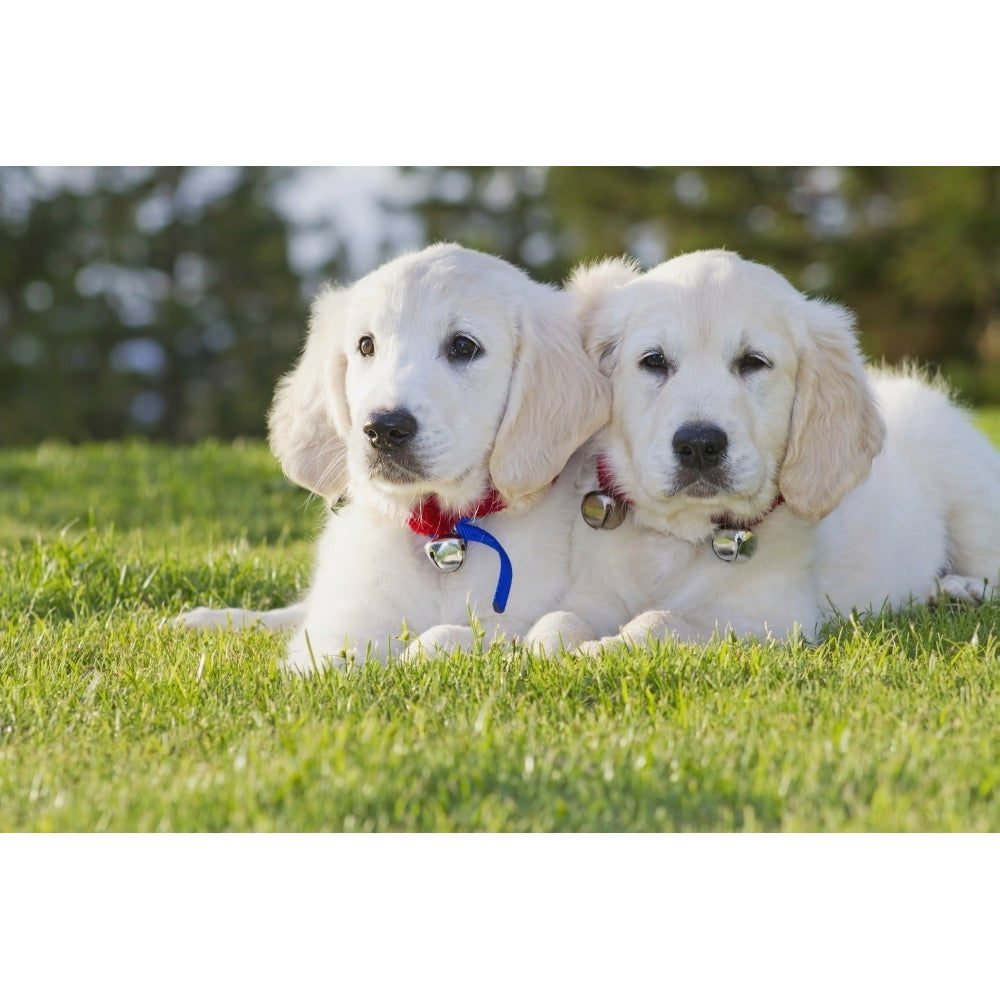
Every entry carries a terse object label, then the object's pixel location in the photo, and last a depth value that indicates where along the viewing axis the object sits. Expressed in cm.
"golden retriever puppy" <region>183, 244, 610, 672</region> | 370
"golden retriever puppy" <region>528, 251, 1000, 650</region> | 375
